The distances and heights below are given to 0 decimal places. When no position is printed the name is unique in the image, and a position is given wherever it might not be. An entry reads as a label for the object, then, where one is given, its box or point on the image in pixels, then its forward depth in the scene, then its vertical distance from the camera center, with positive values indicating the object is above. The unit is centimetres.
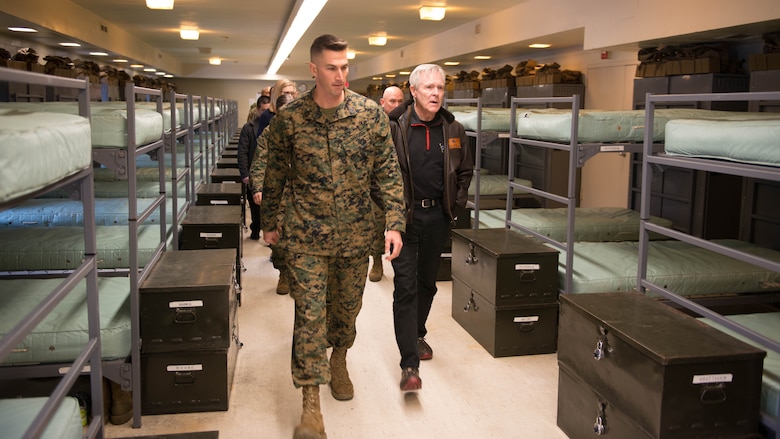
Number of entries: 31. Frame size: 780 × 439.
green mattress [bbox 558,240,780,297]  483 -98
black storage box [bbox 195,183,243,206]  741 -74
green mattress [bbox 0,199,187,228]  608 -79
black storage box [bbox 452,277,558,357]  493 -140
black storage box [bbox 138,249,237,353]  387 -104
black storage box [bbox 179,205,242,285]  589 -90
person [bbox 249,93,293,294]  538 -32
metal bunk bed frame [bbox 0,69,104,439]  225 -63
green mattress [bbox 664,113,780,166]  326 -1
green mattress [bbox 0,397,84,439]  240 -106
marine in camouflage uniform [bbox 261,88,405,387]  349 -34
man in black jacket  422 -33
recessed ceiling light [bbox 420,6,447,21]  1070 +184
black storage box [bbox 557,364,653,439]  313 -135
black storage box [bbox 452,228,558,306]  490 -99
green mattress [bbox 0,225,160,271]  482 -87
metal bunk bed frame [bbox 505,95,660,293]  498 -15
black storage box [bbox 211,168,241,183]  957 -67
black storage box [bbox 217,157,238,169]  1142 -58
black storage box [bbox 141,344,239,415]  390 -144
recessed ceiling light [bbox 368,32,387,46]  1520 +202
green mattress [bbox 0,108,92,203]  189 -8
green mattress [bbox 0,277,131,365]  335 -99
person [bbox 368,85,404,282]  718 +29
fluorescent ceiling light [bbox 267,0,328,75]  930 +175
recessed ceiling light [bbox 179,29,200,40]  1545 +208
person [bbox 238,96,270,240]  818 -20
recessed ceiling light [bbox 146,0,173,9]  1012 +179
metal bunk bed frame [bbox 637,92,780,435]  312 -40
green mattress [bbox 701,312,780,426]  300 -106
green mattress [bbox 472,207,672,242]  650 -85
